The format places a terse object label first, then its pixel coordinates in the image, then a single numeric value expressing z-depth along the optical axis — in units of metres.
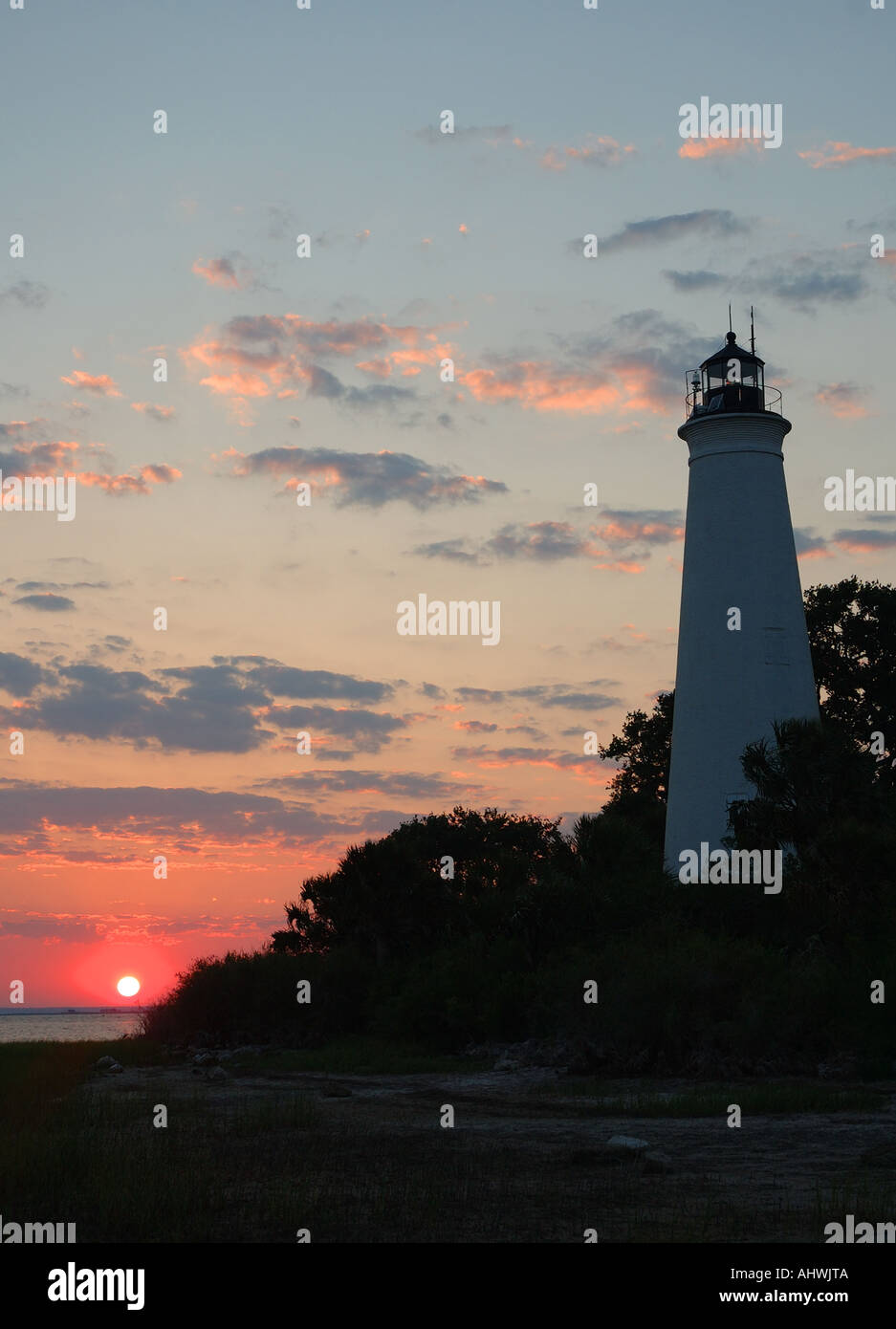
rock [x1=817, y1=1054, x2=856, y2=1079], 25.50
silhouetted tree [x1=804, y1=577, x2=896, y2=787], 46.12
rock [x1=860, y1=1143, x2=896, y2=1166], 15.45
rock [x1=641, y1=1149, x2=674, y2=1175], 15.18
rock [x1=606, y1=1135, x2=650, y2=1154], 16.53
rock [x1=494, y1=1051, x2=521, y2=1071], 29.34
